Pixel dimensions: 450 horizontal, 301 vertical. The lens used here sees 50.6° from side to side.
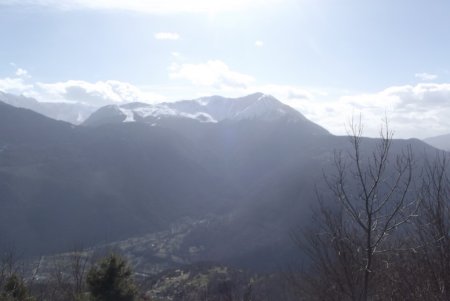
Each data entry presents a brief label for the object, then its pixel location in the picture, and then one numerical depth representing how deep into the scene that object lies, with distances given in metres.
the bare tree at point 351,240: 10.18
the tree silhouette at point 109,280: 30.20
